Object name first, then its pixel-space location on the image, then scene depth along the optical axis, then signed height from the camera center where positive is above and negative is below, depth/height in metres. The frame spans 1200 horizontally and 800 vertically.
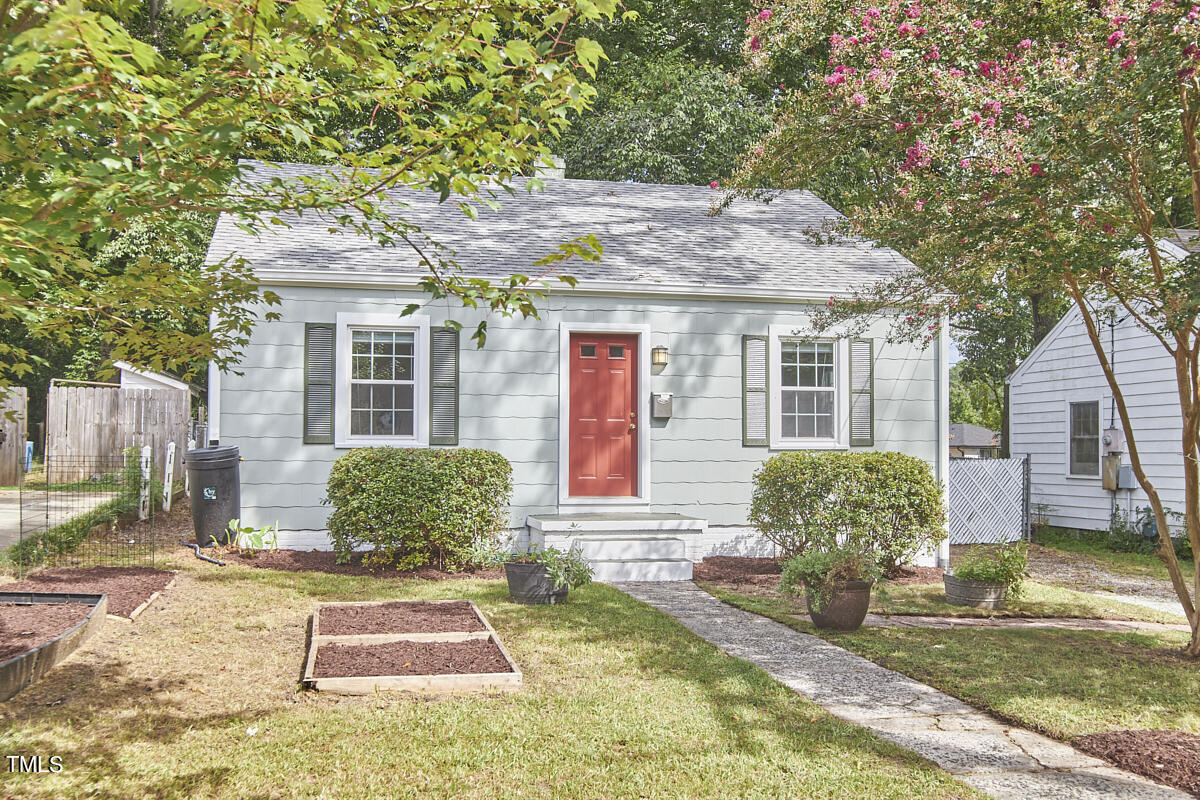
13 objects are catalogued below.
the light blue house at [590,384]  9.38 +0.50
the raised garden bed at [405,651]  4.60 -1.36
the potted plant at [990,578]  7.67 -1.36
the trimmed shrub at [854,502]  8.95 -0.79
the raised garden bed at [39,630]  4.25 -1.19
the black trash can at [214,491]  8.82 -0.69
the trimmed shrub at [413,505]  8.42 -0.78
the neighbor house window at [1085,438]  13.77 -0.16
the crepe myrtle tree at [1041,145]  5.00 +1.80
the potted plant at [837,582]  6.32 -1.15
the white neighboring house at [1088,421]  12.43 +0.12
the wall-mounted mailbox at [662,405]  10.02 +0.25
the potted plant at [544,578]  6.98 -1.24
